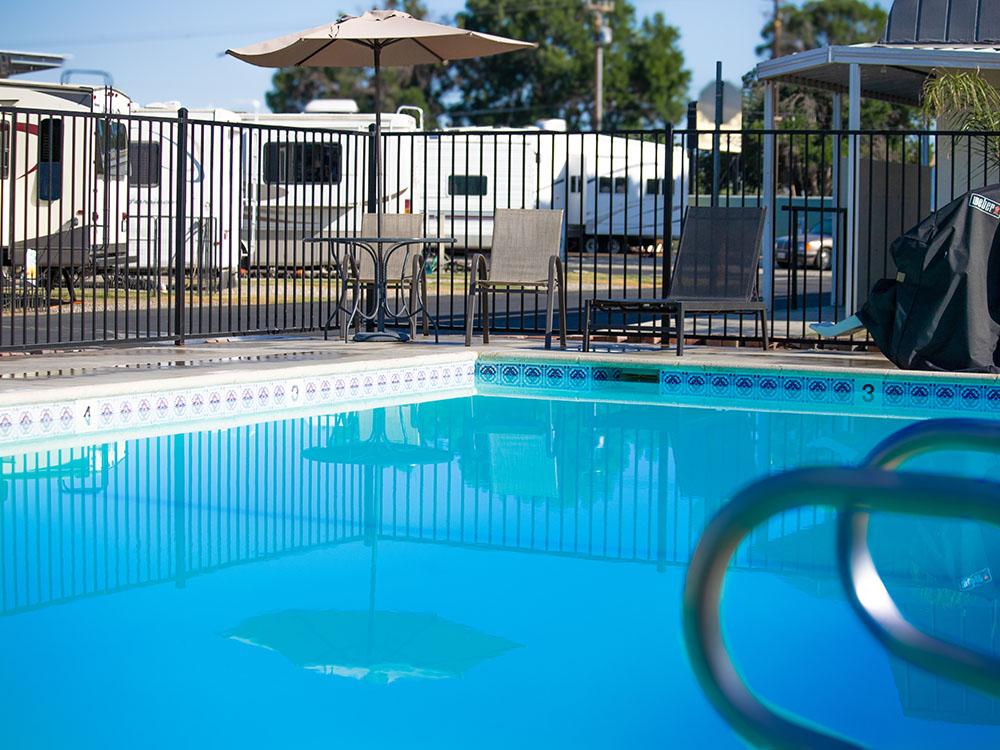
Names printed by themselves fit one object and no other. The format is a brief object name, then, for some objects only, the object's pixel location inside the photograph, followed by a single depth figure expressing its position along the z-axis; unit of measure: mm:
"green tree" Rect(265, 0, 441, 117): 58656
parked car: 27359
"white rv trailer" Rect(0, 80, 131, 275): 14195
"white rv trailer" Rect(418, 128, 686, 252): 23484
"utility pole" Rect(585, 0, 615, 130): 38219
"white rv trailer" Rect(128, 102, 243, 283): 16750
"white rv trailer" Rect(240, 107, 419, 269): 19391
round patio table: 9430
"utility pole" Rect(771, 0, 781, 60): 44344
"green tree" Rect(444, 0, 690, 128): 59594
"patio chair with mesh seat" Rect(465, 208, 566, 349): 9617
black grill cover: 7906
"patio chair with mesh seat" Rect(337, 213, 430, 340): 9969
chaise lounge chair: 9133
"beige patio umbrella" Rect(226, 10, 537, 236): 9883
